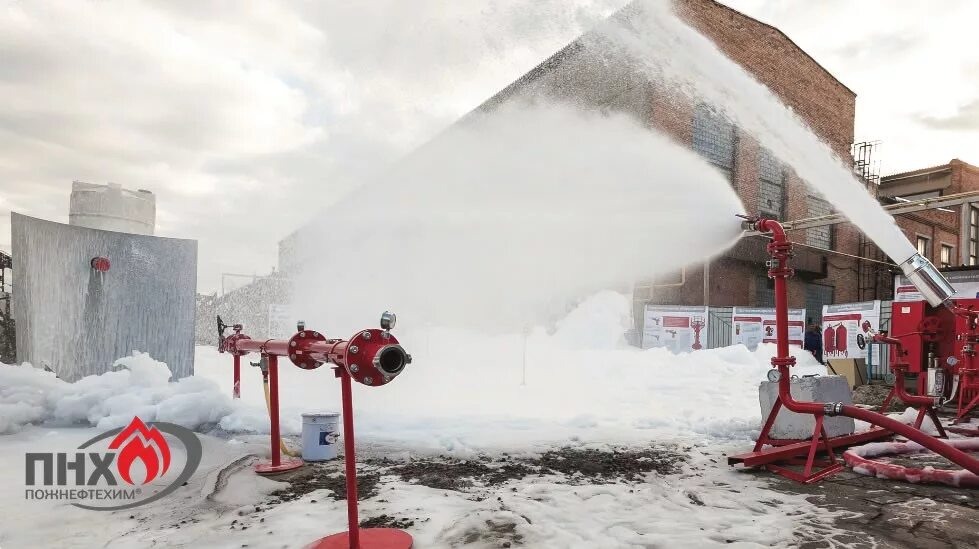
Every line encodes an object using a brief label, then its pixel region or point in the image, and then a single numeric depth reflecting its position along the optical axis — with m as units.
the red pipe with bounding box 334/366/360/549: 3.10
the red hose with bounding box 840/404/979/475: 4.16
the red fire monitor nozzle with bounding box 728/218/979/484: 4.73
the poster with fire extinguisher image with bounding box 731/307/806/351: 16.92
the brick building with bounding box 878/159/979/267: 27.92
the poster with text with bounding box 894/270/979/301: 10.83
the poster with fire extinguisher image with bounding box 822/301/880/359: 14.60
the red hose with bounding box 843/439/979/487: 4.51
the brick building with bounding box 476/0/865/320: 19.95
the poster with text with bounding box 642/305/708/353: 17.34
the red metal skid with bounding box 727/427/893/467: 4.96
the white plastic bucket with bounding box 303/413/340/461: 5.09
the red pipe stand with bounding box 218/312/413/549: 2.98
